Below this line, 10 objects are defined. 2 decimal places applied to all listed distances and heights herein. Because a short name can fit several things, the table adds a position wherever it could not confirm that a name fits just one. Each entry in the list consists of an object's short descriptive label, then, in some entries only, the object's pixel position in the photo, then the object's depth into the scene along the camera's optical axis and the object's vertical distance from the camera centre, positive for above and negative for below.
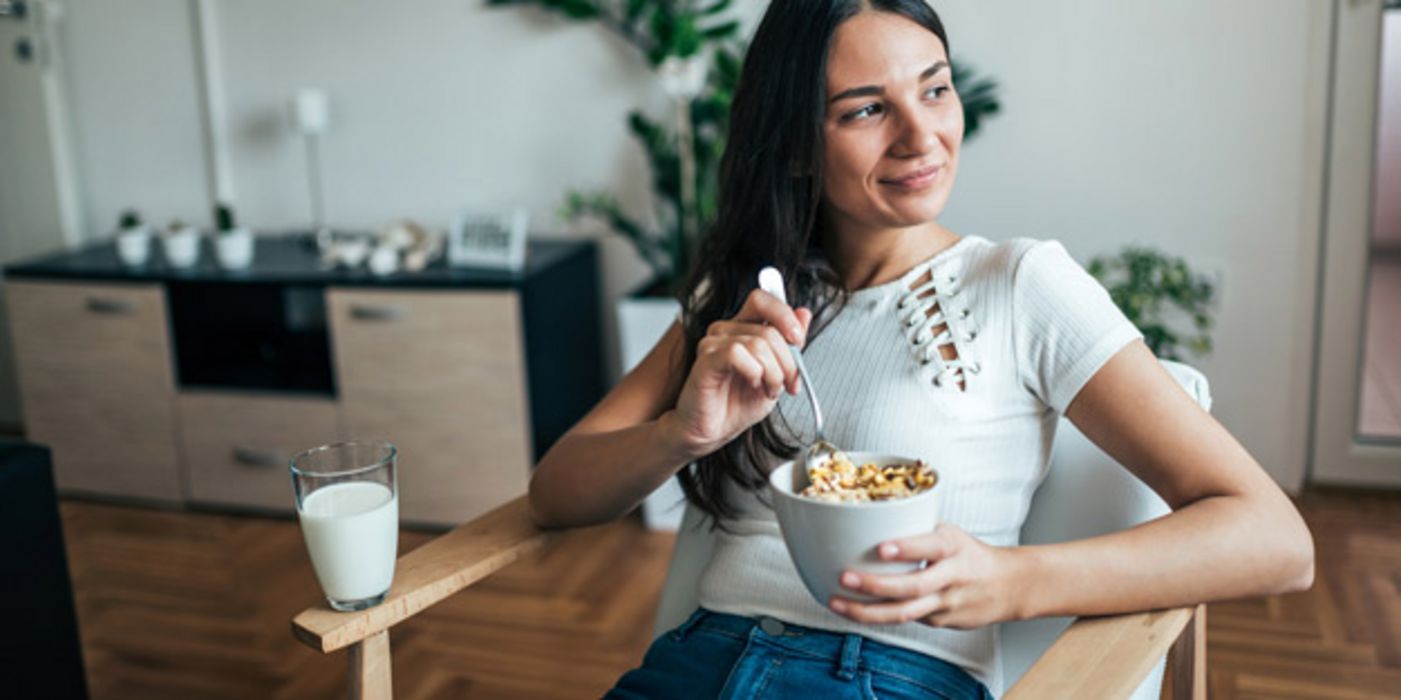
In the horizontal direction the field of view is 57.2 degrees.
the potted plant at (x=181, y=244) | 3.23 -0.34
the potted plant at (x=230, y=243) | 3.18 -0.34
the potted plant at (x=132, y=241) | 3.30 -0.34
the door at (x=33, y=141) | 3.62 -0.08
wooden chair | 1.05 -0.48
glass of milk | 1.19 -0.38
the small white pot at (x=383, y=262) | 3.06 -0.39
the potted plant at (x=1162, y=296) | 2.56 -0.48
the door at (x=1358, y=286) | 2.79 -0.52
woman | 1.12 -0.32
